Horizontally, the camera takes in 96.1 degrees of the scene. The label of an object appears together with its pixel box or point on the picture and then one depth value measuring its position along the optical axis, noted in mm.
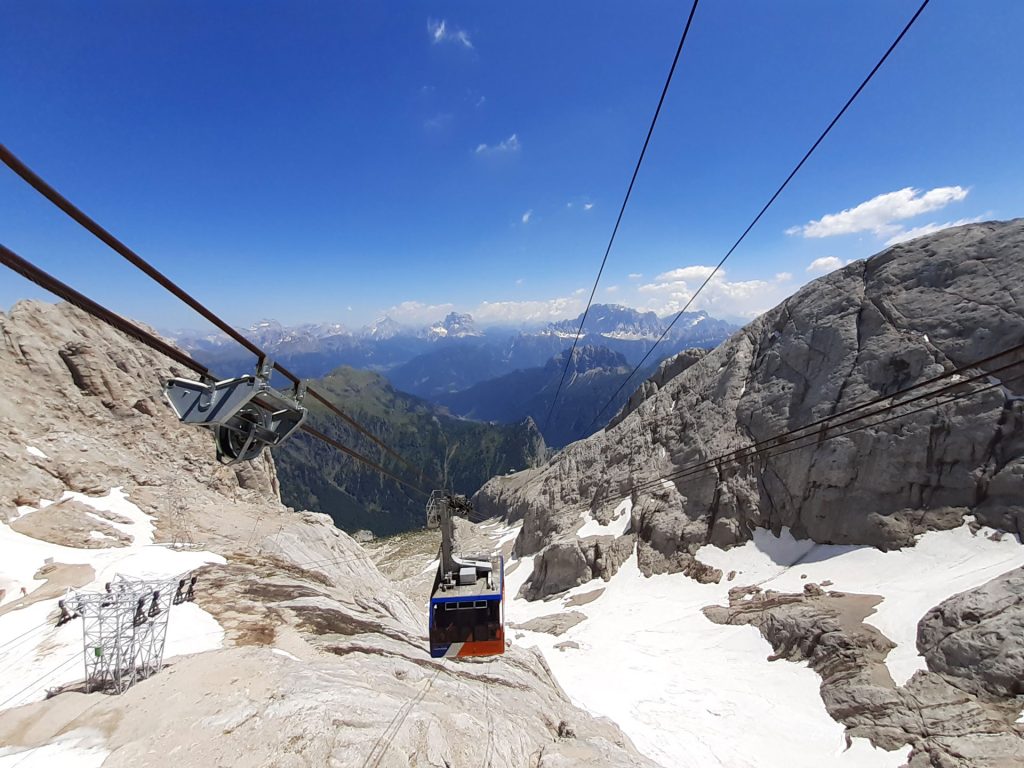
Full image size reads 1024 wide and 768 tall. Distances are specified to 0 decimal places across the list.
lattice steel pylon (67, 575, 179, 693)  15859
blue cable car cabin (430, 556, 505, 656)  22672
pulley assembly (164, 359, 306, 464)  9258
